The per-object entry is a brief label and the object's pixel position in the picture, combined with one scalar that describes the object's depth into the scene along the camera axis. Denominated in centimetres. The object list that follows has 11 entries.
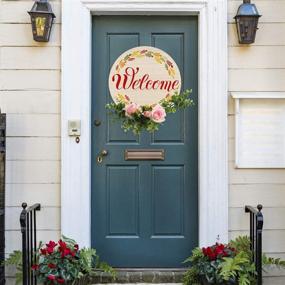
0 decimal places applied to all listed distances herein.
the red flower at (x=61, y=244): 368
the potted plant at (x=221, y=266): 352
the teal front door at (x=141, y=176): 413
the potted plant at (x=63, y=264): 356
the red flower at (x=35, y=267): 361
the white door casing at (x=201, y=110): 400
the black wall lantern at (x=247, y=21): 395
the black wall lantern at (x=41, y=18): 394
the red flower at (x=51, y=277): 352
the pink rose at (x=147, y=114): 366
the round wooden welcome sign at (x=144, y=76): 413
